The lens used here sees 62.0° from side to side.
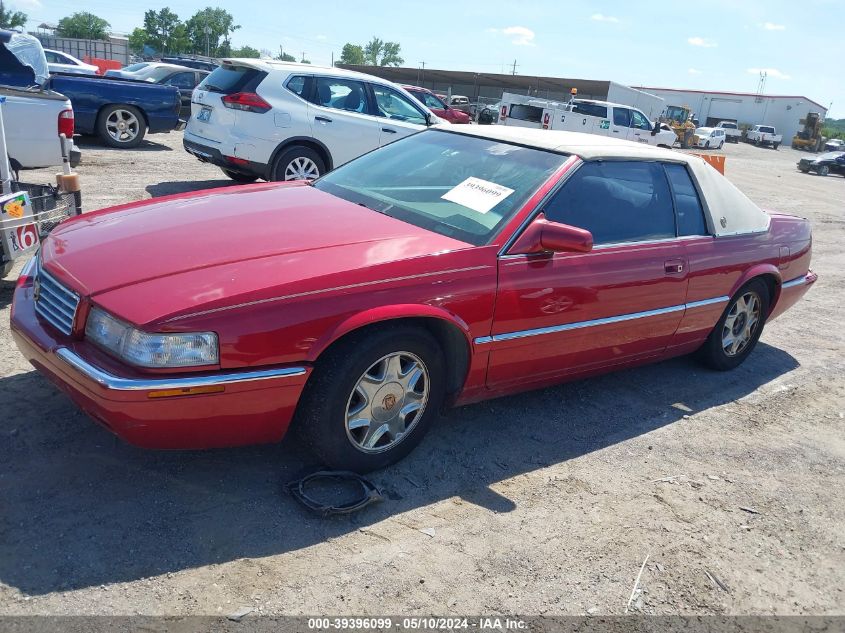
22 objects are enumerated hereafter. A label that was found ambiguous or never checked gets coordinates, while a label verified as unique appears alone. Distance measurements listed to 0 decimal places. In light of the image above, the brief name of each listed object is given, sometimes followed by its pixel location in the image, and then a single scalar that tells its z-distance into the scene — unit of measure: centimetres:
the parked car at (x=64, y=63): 1460
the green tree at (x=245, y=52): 11013
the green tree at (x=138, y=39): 10044
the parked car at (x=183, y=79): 1769
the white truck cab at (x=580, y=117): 2400
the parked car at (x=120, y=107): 1166
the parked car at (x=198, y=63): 2931
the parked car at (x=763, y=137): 5547
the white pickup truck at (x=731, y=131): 5764
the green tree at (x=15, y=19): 8674
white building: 6719
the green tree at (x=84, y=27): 9825
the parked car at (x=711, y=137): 4228
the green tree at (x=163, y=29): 10188
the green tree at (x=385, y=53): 12900
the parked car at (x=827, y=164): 3052
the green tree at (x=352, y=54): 13362
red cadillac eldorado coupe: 270
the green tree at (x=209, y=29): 10204
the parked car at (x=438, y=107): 2043
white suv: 852
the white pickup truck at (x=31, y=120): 610
